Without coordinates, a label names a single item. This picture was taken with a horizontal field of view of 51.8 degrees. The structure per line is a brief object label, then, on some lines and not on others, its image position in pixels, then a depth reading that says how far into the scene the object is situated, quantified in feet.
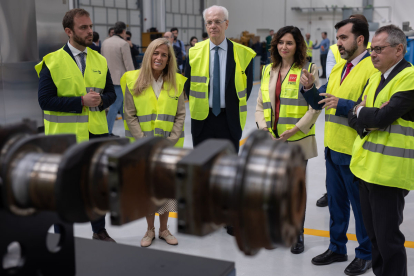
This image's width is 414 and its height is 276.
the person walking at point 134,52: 31.42
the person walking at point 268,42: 63.80
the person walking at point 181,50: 39.62
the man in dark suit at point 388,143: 8.33
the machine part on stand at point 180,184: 2.48
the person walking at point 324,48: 59.52
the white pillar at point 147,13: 59.93
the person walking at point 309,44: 61.48
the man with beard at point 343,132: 10.38
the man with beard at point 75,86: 10.95
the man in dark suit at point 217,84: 13.15
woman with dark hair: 11.93
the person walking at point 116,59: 23.50
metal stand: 3.21
